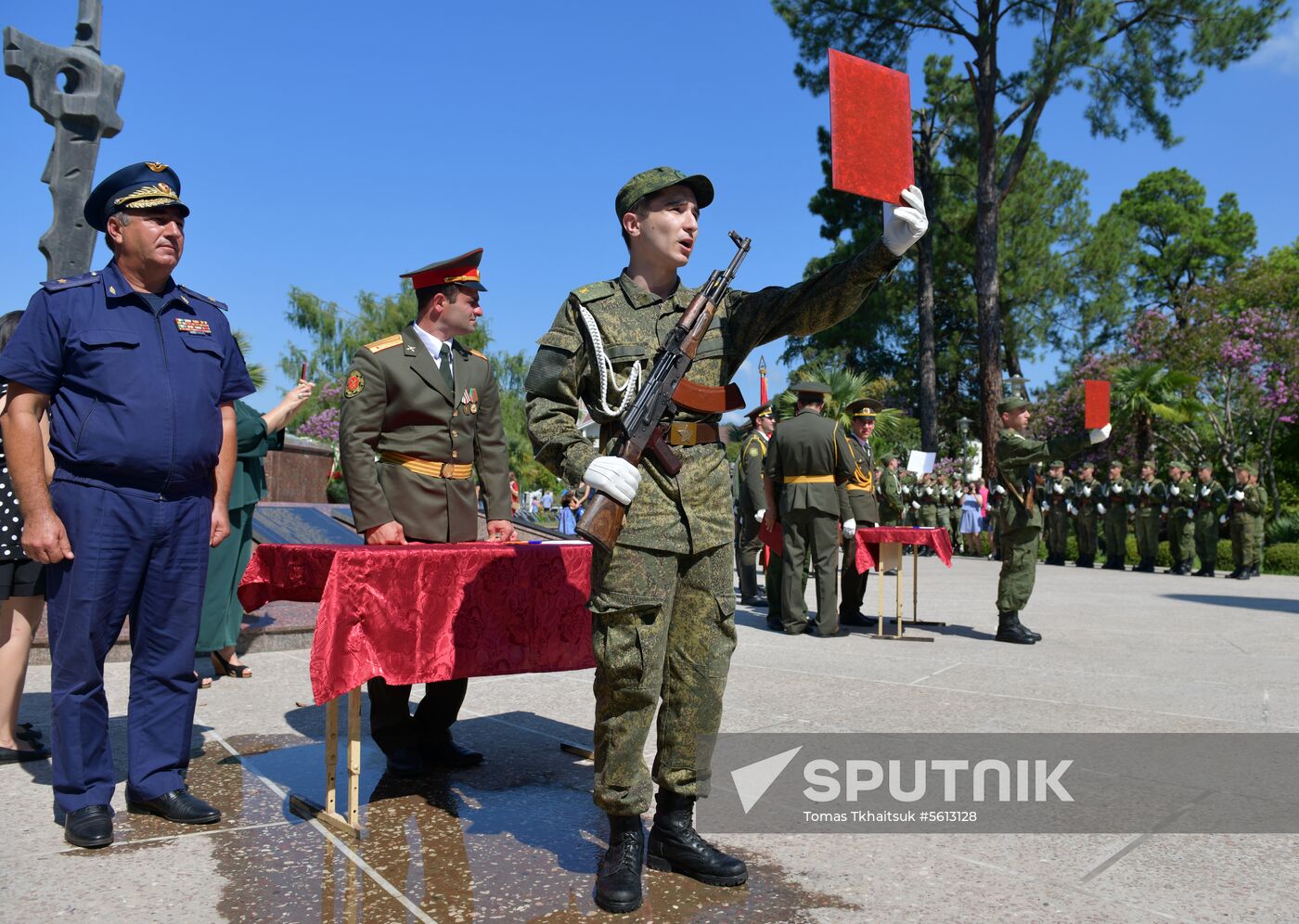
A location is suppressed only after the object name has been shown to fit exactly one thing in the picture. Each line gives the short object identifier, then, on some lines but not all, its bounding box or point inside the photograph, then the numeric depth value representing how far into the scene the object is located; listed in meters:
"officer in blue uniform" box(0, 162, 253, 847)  3.44
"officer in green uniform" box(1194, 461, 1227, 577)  16.91
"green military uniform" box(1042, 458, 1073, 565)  20.38
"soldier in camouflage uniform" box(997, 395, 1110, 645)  7.86
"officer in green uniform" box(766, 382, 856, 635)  8.31
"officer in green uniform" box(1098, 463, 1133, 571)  18.86
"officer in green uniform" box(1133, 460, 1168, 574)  17.91
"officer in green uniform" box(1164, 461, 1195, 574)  17.19
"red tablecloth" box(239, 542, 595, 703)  3.28
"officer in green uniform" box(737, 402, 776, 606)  9.49
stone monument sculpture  11.41
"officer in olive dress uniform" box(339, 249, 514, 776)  4.02
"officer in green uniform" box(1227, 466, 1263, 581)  15.93
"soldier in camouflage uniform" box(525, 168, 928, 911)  2.87
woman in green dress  6.11
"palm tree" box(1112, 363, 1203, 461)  24.44
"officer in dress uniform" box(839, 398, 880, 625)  9.31
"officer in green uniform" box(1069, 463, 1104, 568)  19.63
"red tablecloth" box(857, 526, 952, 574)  8.38
